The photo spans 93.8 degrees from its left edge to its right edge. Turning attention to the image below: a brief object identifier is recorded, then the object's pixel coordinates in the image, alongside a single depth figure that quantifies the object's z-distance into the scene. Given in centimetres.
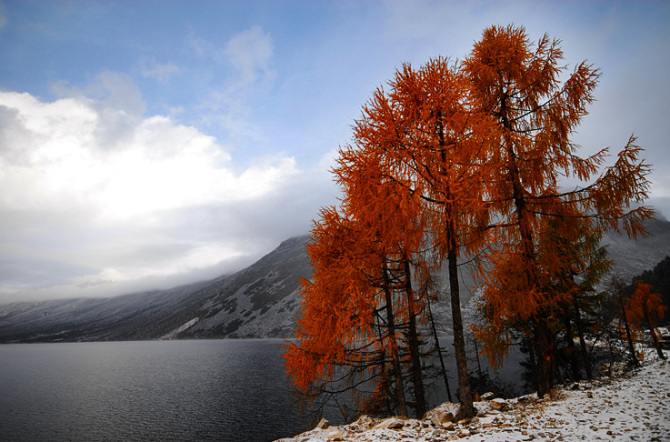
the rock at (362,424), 1073
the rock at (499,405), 920
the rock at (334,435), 946
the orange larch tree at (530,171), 884
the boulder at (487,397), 1303
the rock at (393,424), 892
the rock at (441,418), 834
